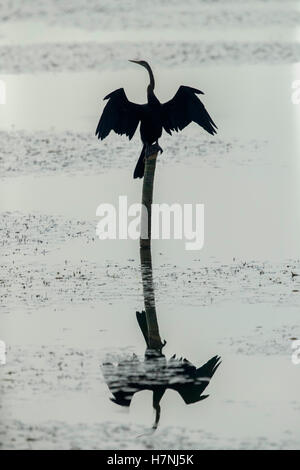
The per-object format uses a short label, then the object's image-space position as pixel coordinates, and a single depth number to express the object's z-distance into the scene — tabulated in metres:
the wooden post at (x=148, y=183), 13.45
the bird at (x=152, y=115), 13.39
